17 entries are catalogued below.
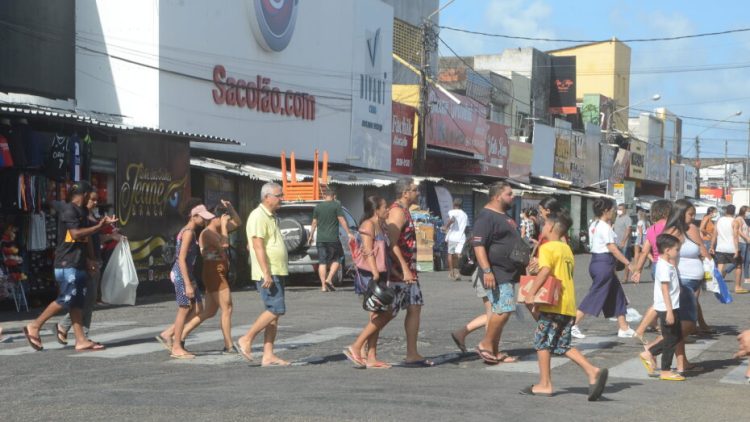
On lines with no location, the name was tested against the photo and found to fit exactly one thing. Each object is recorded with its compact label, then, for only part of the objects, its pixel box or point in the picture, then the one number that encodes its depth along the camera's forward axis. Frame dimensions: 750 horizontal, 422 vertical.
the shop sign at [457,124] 37.41
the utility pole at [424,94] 33.00
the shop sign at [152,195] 19.53
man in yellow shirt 10.50
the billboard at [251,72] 23.30
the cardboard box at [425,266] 28.22
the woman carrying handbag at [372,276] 10.47
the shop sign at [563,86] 56.78
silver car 21.55
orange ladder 23.48
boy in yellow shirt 9.08
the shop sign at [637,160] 65.06
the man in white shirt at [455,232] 25.12
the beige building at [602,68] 72.38
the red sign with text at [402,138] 35.69
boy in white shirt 10.24
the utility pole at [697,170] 85.25
